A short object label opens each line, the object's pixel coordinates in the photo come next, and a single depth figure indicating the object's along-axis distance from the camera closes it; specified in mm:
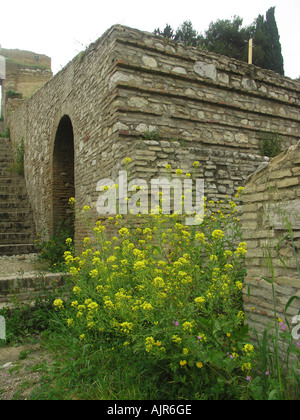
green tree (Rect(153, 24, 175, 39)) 17938
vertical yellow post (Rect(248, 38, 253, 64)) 7746
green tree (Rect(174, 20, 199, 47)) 17844
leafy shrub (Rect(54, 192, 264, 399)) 1882
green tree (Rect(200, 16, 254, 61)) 16453
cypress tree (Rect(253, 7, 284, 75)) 15289
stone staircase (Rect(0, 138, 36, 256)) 7500
